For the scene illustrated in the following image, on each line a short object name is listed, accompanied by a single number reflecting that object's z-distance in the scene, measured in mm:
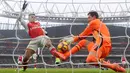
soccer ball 11656
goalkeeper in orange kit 11455
